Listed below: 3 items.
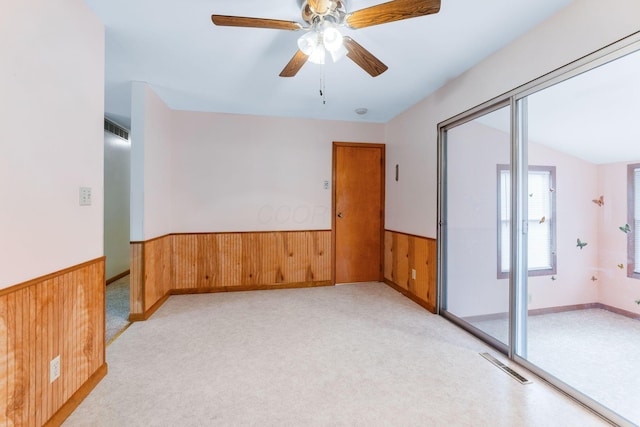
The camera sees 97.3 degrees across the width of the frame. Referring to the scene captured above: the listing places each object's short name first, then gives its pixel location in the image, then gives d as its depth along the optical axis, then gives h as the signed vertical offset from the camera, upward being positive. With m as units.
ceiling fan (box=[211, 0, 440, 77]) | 1.45 +1.05
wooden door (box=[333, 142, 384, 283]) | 4.16 +0.03
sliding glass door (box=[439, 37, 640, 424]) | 1.53 -0.09
